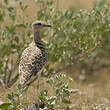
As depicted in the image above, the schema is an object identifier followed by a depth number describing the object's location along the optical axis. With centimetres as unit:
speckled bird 1129
